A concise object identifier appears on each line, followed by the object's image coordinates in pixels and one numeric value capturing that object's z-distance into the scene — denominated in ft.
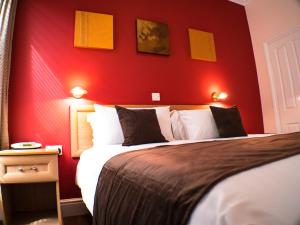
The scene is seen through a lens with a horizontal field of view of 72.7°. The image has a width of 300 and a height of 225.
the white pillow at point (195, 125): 7.13
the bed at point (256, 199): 1.50
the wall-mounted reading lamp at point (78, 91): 7.02
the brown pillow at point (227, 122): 6.95
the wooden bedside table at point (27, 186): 5.06
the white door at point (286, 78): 9.67
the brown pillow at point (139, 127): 5.64
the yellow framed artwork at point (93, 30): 7.58
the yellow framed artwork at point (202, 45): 9.39
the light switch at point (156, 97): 8.38
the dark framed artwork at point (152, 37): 8.46
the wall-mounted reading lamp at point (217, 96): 9.54
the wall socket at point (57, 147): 6.58
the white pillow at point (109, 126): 6.14
